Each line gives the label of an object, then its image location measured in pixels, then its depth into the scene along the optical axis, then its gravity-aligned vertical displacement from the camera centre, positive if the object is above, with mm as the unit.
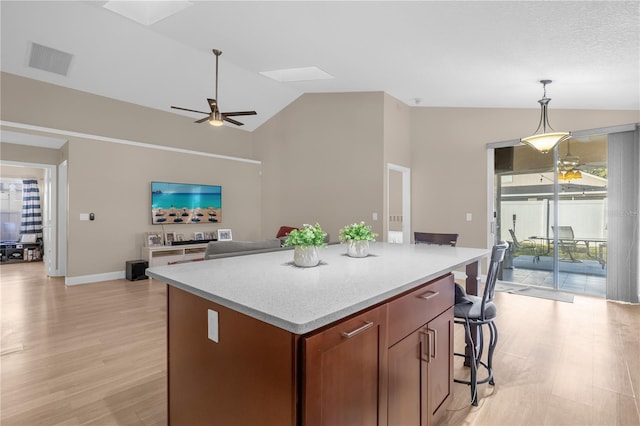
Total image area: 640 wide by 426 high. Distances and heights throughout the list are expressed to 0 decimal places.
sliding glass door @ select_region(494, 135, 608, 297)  4688 -26
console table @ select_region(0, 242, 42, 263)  7336 -985
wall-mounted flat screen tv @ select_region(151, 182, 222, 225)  6168 +144
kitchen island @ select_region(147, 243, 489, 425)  1003 -498
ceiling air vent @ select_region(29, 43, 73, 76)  4521 +2220
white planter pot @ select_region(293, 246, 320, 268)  1799 -256
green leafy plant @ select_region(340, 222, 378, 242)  2129 -153
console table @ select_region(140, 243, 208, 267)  5770 -818
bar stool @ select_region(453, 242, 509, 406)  1952 -635
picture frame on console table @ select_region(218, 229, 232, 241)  7020 -523
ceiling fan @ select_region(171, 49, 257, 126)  4395 +1338
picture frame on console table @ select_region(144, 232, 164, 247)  5922 -552
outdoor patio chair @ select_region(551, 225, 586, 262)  4895 -450
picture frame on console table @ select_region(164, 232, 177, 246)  6207 -542
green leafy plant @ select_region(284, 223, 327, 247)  1764 -148
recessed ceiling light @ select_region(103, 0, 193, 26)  3601 +2407
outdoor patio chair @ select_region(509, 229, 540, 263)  5262 -570
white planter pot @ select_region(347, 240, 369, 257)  2150 -248
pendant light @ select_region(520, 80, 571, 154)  3673 +852
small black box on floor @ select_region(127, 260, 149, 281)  5449 -1014
